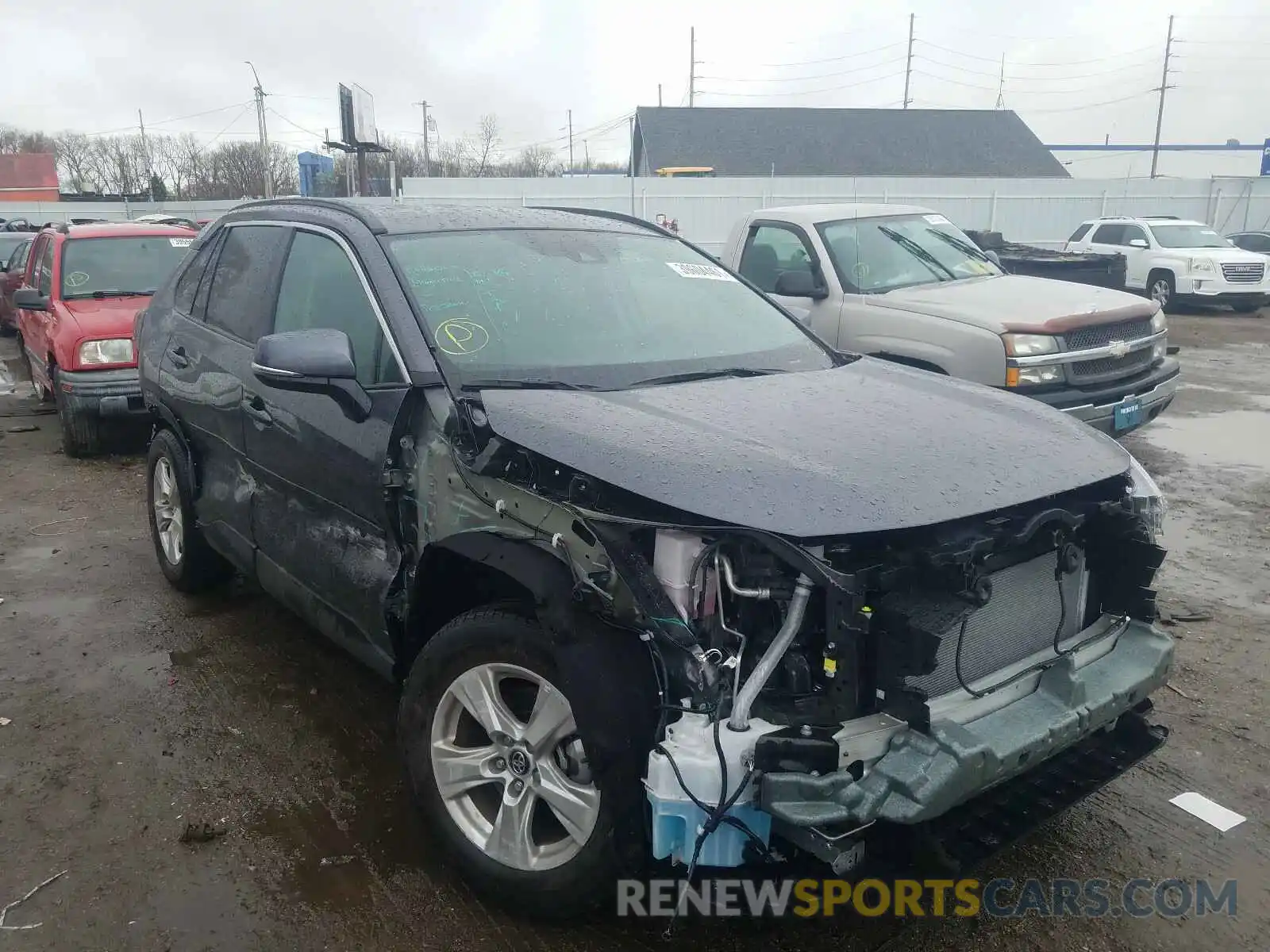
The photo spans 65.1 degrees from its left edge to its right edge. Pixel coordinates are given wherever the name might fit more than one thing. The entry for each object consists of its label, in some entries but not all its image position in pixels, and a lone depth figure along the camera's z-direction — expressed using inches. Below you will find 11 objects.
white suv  711.7
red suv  317.1
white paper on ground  127.9
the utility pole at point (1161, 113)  2233.0
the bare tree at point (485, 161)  2303.2
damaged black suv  90.9
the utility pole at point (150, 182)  1962.8
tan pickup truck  261.4
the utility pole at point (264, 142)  1542.0
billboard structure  710.5
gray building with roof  1600.6
